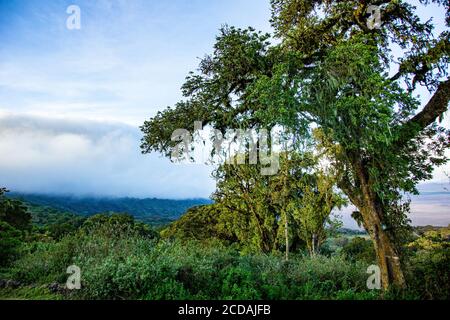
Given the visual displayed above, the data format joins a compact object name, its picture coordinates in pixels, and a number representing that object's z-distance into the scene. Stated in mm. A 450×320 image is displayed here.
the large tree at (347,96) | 8266
